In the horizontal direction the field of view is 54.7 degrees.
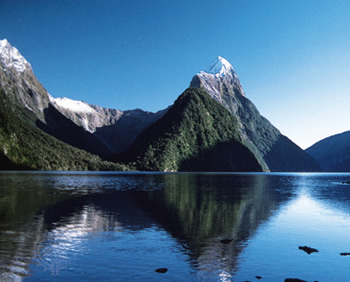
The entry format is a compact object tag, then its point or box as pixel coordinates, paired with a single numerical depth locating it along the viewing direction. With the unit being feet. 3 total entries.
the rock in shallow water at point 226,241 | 113.44
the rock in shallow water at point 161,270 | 80.33
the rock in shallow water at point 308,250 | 107.04
